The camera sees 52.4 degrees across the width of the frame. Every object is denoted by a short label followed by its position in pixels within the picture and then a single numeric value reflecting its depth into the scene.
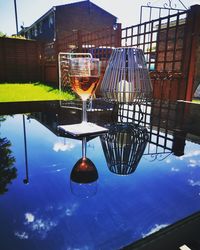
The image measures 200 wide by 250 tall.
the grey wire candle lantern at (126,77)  0.78
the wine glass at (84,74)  0.60
